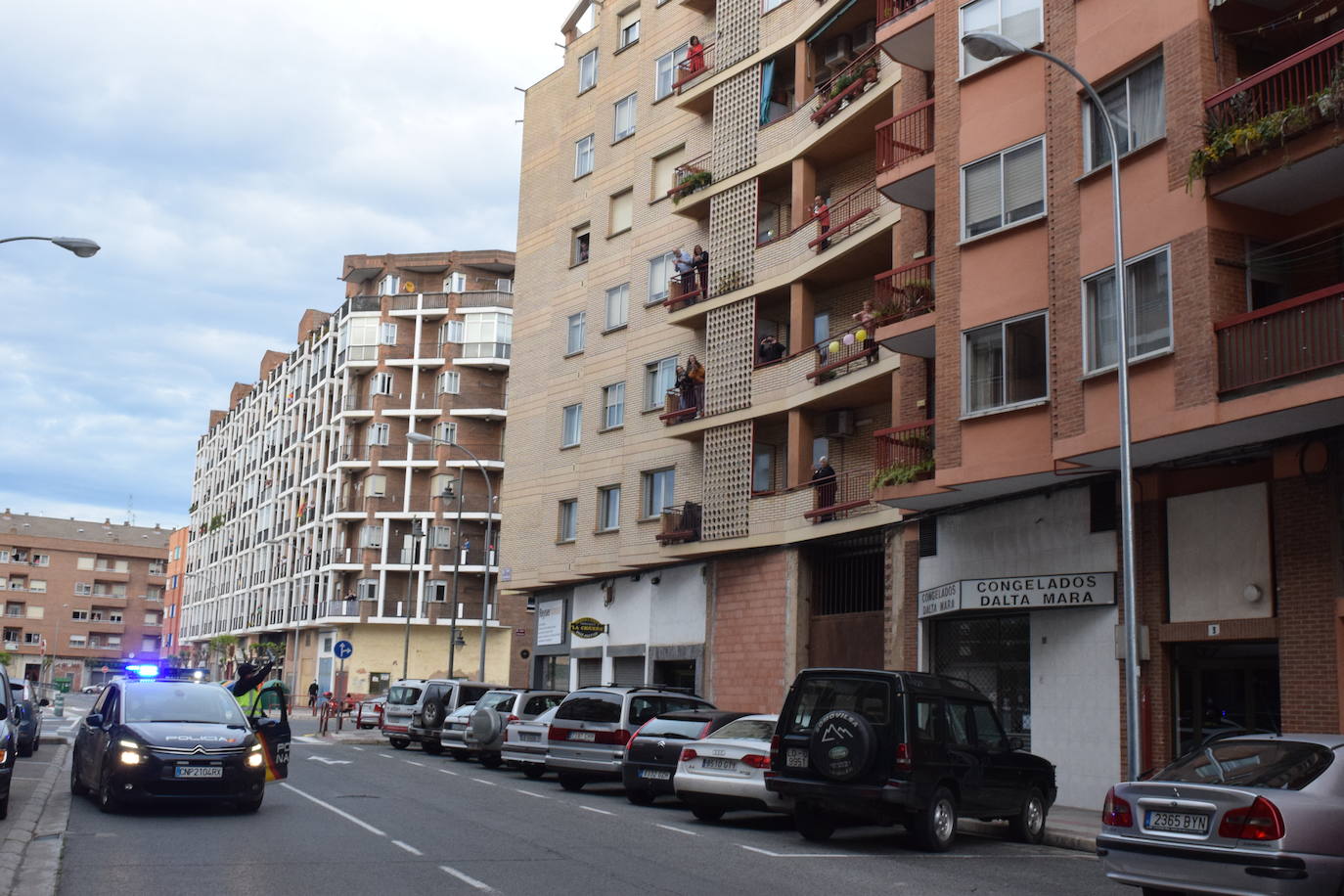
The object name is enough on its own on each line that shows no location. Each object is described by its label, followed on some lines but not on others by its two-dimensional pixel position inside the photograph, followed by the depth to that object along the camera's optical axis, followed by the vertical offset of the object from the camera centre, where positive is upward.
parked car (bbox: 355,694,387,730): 39.19 -1.49
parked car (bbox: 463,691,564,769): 24.80 -0.87
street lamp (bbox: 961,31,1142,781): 15.54 +2.87
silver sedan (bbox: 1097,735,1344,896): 9.17 -0.90
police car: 14.72 -0.98
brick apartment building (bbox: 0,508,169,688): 123.50 +5.28
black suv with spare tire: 13.73 -0.77
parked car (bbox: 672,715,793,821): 15.59 -1.11
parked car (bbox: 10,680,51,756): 24.20 -1.17
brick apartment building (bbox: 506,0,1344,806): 16.42 +5.09
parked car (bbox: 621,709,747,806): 18.00 -0.98
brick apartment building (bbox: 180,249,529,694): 74.44 +10.65
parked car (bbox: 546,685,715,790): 20.22 -0.80
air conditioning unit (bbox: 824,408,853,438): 27.44 +5.07
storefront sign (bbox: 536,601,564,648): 38.62 +1.31
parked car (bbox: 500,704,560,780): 22.39 -1.24
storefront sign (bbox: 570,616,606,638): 32.75 +1.00
